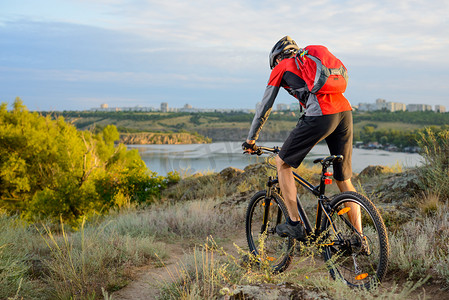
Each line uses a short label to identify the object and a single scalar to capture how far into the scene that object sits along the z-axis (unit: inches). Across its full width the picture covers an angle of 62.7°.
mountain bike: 124.3
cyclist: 131.9
